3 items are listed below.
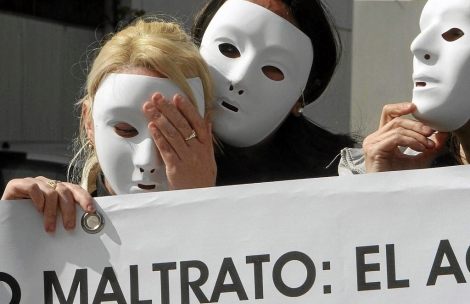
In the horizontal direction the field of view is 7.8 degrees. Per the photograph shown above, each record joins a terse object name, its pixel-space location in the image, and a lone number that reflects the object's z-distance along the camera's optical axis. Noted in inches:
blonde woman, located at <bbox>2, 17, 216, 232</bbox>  170.9
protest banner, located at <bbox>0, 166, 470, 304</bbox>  169.0
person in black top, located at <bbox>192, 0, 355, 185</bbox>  178.8
